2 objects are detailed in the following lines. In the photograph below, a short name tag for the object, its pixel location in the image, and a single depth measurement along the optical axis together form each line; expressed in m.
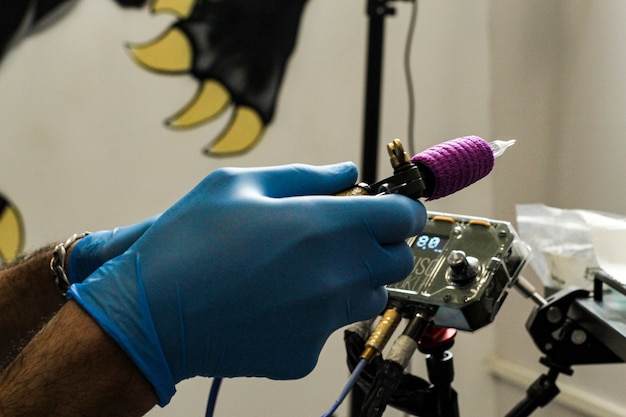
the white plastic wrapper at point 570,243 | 0.96
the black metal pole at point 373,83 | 1.27
